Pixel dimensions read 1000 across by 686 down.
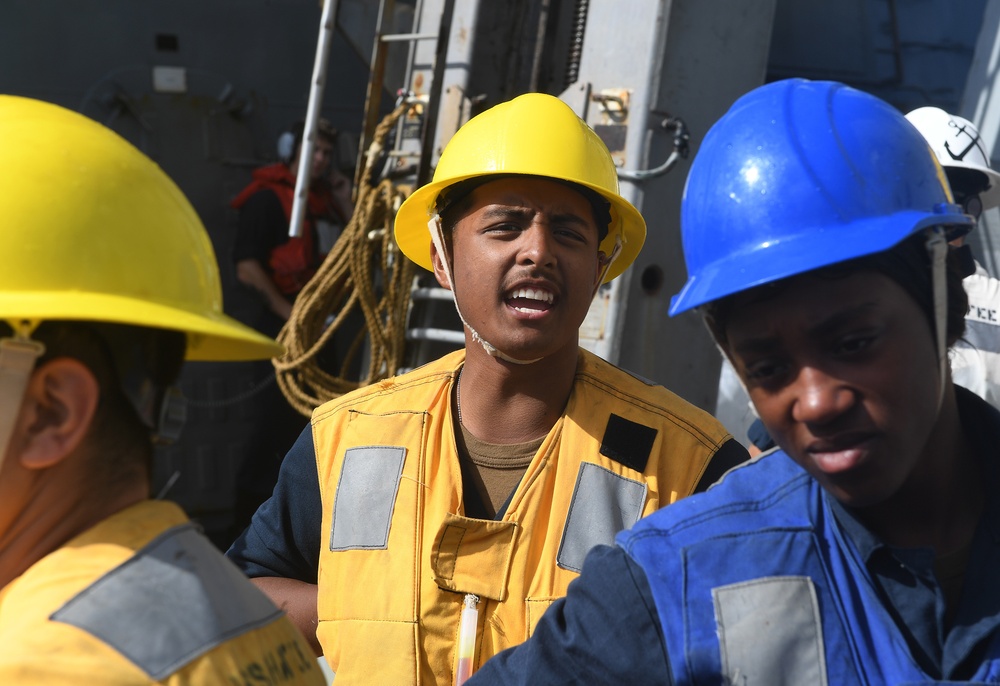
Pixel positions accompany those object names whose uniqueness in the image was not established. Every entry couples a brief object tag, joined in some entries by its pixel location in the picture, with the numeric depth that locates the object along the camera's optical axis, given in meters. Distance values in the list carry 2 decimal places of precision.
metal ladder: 4.21
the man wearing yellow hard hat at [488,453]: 2.17
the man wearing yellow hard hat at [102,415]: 1.20
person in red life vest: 5.88
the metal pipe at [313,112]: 4.15
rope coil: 4.20
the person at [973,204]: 3.40
